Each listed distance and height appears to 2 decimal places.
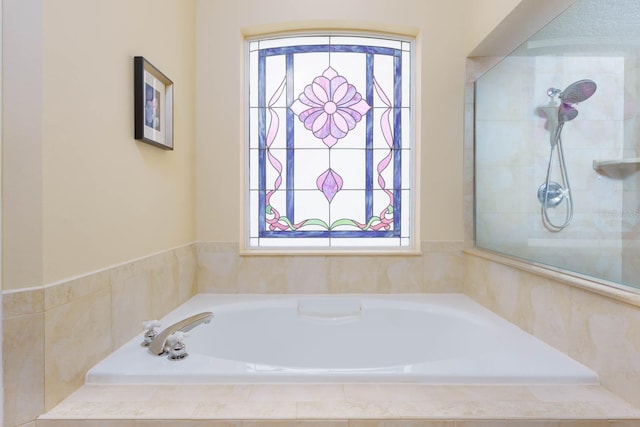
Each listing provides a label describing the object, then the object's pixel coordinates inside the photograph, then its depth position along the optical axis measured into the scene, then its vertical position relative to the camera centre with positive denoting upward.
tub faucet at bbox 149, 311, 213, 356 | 1.29 -0.45
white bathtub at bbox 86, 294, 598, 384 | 1.59 -0.60
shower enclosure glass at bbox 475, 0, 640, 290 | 1.34 +0.28
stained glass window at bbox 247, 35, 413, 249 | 2.34 +0.41
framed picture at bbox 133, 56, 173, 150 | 1.49 +0.44
